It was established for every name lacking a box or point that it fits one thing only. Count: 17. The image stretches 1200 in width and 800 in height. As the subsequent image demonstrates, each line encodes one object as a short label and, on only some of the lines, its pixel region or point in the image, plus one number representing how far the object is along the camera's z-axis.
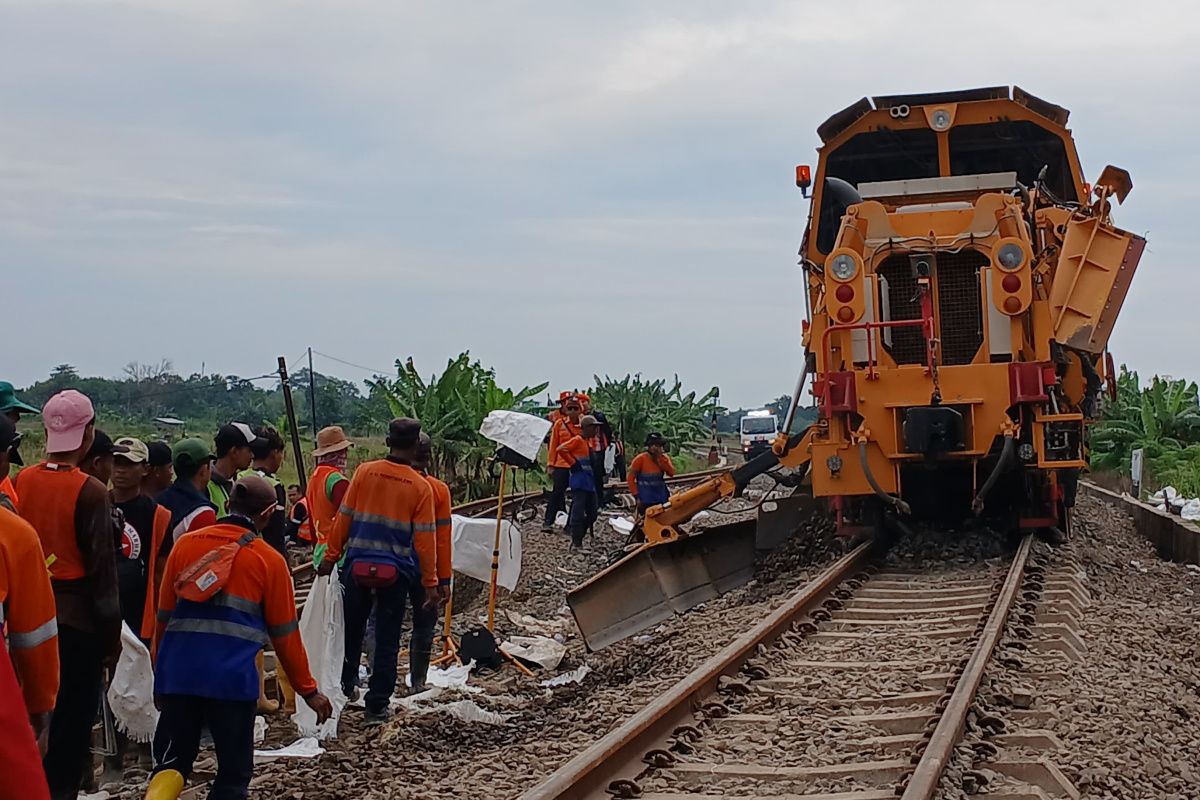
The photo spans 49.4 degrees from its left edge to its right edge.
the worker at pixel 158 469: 6.41
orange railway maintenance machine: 9.59
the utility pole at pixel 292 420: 16.53
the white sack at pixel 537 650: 9.38
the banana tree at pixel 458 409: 21.42
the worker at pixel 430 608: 7.60
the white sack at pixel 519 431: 9.88
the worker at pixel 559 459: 15.51
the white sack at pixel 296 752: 6.48
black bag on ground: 9.11
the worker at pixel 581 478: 14.82
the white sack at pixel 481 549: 10.09
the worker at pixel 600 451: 16.44
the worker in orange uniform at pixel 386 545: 7.16
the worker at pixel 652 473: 14.23
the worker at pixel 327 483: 7.99
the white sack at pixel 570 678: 8.56
